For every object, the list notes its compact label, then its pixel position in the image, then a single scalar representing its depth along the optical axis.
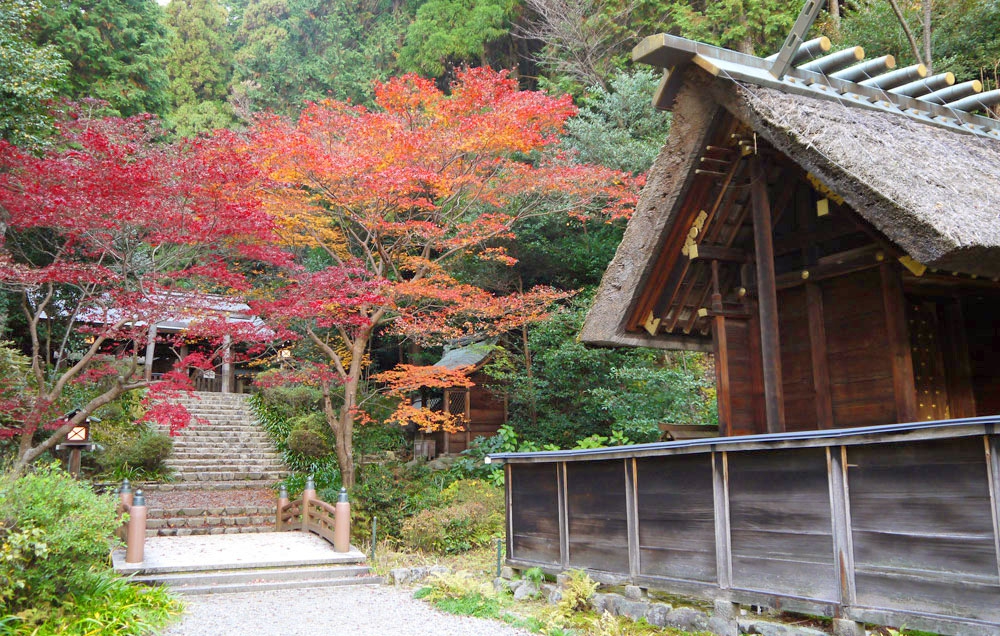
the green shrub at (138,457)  16.25
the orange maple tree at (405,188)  12.49
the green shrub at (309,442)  17.66
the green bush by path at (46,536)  6.17
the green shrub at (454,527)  11.62
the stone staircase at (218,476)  13.54
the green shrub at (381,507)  12.37
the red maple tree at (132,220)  10.27
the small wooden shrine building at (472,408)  18.61
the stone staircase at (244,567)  9.47
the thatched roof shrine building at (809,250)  5.73
